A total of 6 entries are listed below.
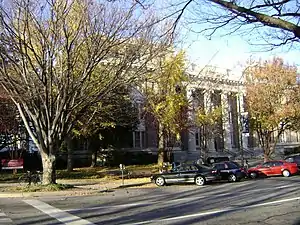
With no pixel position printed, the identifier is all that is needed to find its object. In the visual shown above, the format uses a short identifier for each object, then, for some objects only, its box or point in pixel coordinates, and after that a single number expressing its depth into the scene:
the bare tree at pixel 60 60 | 19.73
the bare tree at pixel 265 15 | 7.45
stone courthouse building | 42.31
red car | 31.22
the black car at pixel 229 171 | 26.94
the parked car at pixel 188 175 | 25.42
